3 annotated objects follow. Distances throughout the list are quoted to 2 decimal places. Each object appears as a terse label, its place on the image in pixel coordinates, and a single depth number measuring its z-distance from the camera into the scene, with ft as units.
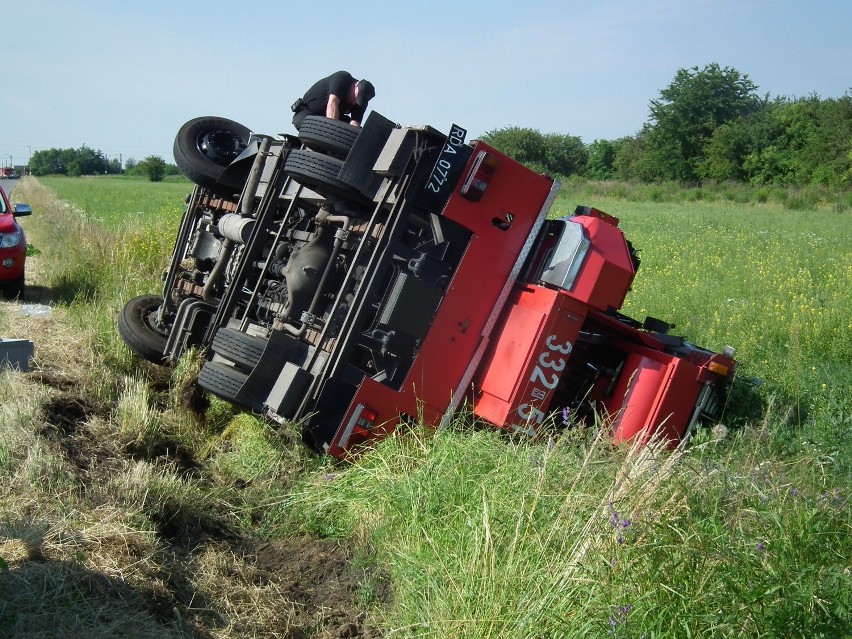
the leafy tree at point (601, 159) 219.24
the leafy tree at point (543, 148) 210.18
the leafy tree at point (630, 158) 195.42
